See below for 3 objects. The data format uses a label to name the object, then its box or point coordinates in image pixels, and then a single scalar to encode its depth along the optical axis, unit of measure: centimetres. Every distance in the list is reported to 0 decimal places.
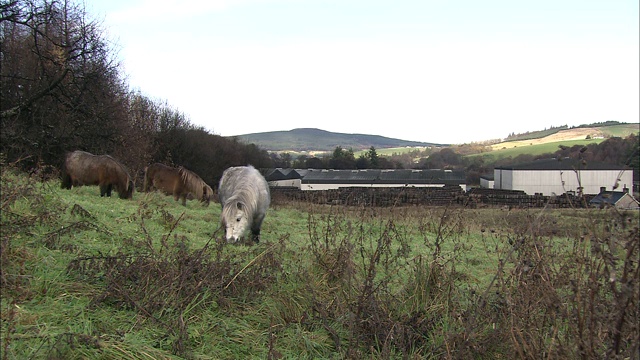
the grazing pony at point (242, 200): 761
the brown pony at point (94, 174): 1239
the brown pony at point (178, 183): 1499
